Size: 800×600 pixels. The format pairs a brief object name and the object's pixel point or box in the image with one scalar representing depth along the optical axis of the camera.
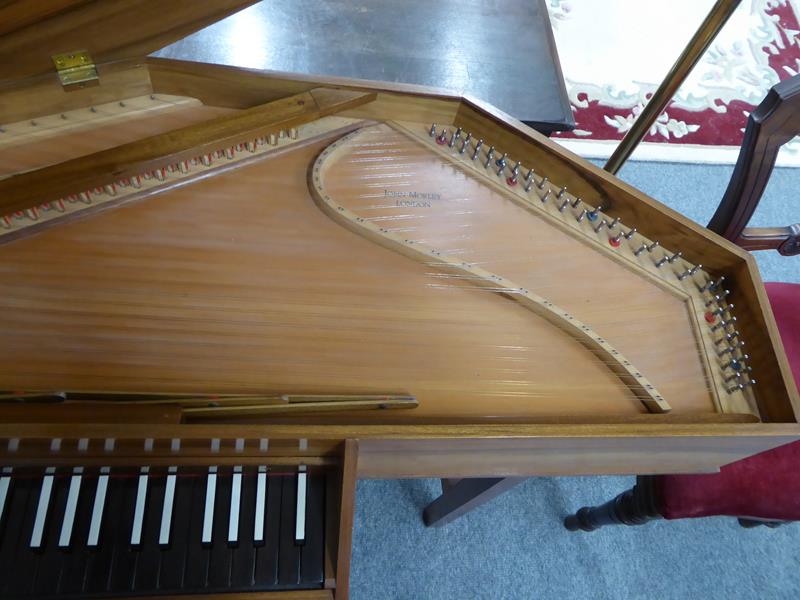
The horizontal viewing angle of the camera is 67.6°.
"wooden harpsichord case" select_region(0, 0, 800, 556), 1.13
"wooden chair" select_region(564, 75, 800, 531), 1.49
